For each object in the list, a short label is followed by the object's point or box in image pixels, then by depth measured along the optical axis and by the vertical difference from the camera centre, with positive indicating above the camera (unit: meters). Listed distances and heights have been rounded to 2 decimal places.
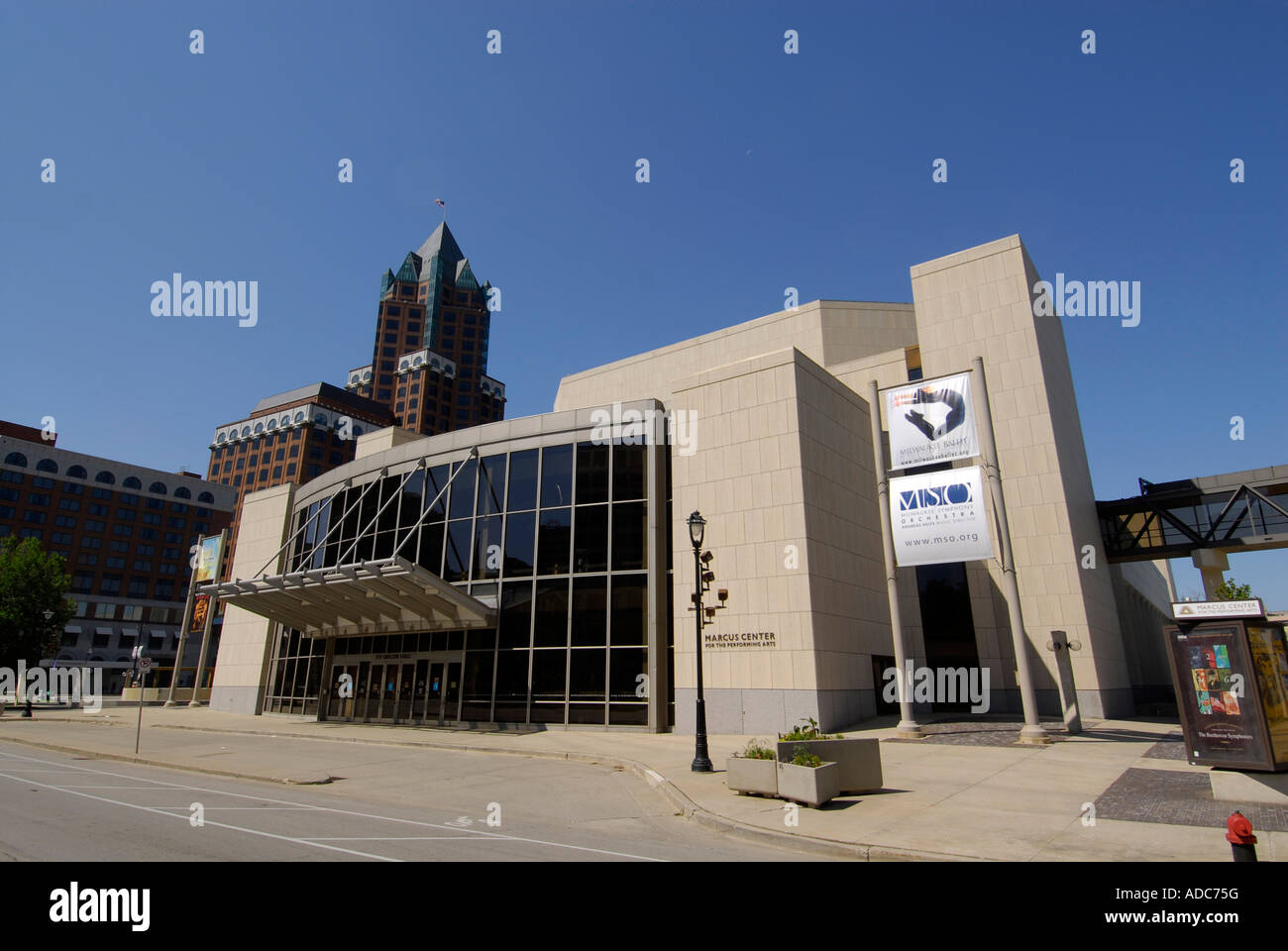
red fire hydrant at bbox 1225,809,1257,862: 5.60 -1.38
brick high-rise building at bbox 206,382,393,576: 117.69 +38.84
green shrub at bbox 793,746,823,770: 12.27 -1.60
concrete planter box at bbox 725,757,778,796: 12.77 -1.96
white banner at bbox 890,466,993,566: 21.52 +4.43
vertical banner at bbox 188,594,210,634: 48.03 +3.78
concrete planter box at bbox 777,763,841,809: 11.84 -1.96
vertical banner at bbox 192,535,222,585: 48.59 +7.66
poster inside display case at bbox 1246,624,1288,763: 10.81 -0.24
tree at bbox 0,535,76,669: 56.97 +5.63
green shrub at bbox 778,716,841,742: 13.57 -1.29
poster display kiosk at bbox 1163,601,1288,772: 10.78 -0.38
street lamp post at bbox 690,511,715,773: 16.23 -1.31
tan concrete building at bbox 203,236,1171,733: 23.84 +3.88
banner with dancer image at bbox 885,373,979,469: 22.20 +7.59
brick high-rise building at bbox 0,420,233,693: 96.69 +19.48
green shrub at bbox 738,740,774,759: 13.22 -1.59
